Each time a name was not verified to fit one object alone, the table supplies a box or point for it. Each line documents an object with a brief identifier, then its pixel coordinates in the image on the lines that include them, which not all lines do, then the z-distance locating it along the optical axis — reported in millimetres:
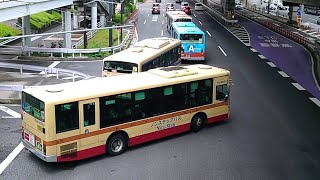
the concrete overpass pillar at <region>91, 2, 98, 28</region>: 53781
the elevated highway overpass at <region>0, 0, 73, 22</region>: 26938
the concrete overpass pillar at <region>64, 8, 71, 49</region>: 42562
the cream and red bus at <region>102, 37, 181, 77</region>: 24141
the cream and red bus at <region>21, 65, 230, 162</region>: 15594
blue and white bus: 37219
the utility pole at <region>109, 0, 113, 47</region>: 42944
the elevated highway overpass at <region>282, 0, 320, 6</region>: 40428
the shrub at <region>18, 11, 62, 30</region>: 53750
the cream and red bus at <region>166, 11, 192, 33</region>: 49869
